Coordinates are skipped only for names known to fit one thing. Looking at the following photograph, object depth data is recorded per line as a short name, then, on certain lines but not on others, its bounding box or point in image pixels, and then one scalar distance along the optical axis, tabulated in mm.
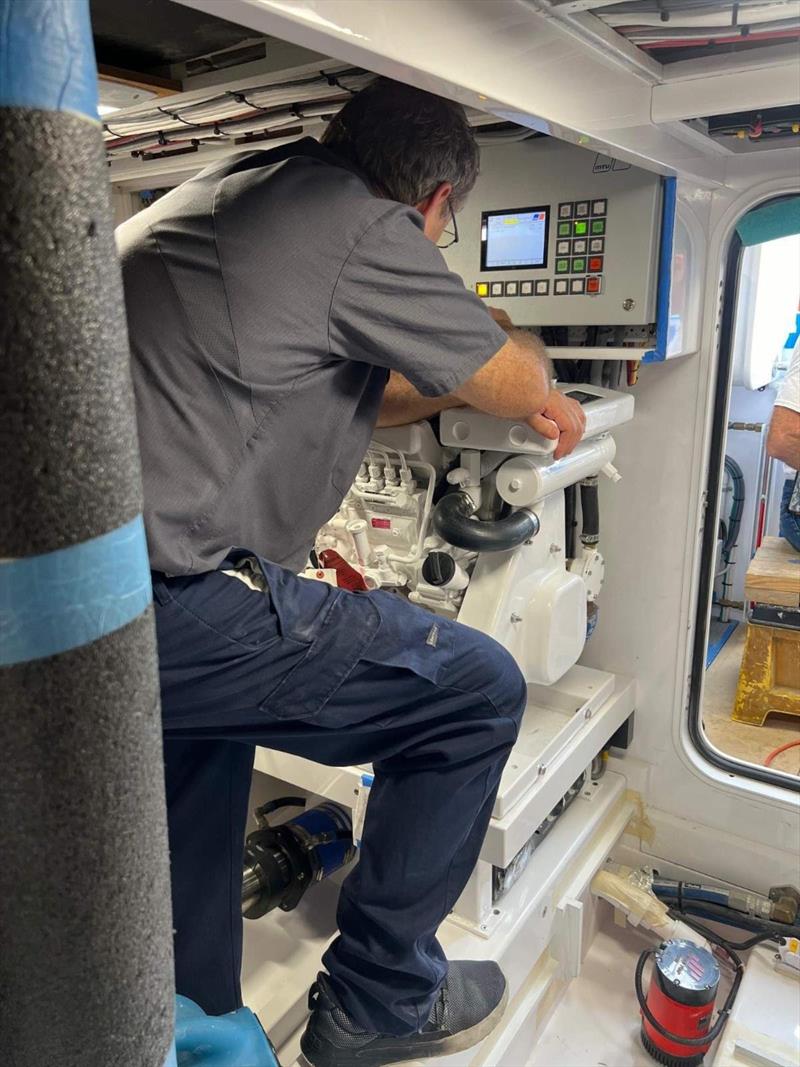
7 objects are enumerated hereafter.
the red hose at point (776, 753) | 3641
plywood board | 3908
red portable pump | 2475
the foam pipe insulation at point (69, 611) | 389
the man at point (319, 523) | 1372
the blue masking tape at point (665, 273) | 2387
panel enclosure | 2441
